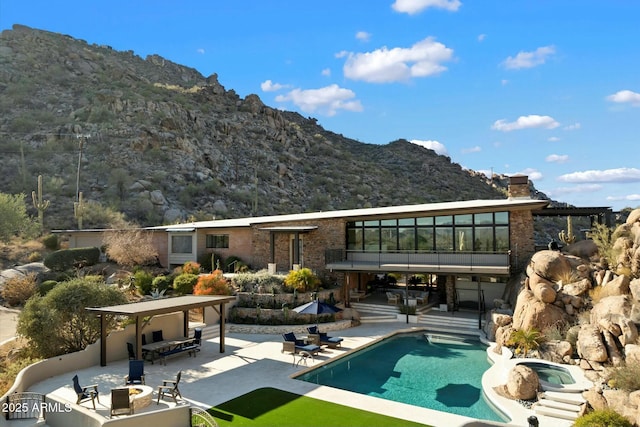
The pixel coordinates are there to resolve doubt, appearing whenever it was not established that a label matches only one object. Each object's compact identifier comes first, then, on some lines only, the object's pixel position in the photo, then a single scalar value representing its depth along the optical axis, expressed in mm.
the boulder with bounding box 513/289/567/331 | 16859
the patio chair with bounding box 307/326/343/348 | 18094
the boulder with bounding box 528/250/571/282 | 18484
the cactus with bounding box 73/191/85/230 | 37062
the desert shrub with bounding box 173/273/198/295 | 24594
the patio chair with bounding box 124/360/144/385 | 13242
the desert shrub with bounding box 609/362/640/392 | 11125
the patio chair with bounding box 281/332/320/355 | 16906
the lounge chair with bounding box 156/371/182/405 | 12296
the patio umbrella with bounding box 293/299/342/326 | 19250
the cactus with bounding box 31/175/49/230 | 36794
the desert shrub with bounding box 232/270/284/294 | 23406
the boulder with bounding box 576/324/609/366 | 13586
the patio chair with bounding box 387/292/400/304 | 24938
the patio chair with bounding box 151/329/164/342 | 17656
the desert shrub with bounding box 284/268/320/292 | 23531
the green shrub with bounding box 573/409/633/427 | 10039
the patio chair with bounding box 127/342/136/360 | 16141
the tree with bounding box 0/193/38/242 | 32969
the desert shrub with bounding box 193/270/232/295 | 22734
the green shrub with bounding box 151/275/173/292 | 25672
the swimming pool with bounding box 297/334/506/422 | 12930
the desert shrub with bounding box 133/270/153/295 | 26219
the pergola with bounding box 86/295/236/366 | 14781
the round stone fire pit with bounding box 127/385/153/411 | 11477
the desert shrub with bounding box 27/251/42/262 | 31172
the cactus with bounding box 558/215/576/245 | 22109
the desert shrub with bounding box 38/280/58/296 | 25266
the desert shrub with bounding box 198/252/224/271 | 30328
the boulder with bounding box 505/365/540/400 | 12688
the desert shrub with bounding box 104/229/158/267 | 29953
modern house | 22281
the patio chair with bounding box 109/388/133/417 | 10797
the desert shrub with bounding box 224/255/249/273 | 28703
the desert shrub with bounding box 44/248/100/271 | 28859
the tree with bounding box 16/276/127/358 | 15477
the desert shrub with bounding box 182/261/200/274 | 27406
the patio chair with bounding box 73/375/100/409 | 11620
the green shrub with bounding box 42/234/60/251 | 33250
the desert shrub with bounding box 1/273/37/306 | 24766
